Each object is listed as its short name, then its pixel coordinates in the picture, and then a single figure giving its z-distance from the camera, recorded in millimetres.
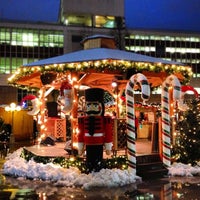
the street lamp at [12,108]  28812
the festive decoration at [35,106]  16594
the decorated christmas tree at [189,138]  12484
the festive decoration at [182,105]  12891
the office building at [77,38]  58344
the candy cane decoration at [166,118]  11859
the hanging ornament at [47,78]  14264
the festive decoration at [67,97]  11508
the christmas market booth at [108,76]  11086
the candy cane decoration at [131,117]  10867
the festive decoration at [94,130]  10680
